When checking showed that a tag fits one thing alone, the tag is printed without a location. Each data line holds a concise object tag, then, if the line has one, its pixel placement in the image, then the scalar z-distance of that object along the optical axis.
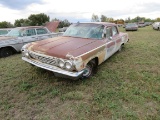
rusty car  2.74
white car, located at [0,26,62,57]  5.32
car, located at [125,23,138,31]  16.29
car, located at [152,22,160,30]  15.46
